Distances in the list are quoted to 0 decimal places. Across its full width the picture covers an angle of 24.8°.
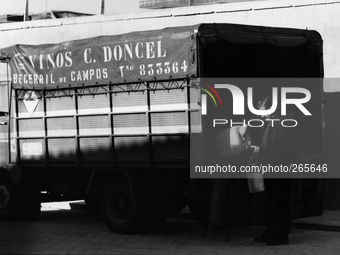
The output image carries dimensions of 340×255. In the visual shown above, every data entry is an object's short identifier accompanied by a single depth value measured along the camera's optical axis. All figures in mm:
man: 10375
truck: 10438
